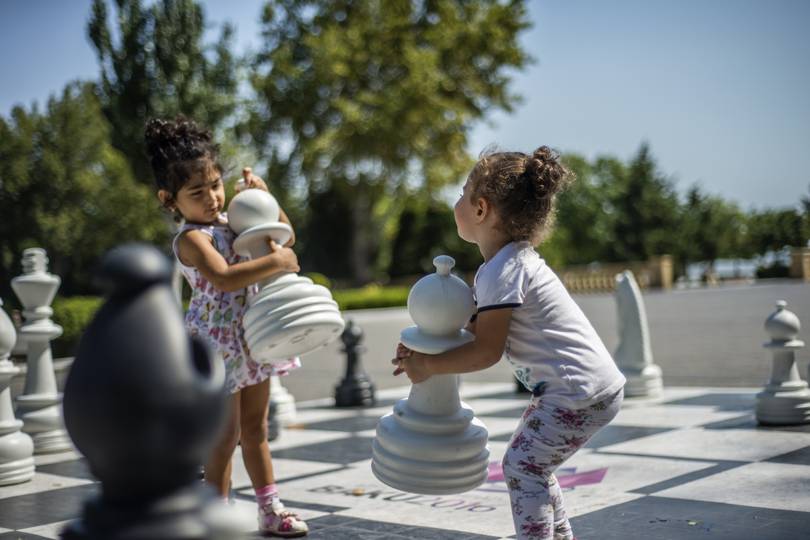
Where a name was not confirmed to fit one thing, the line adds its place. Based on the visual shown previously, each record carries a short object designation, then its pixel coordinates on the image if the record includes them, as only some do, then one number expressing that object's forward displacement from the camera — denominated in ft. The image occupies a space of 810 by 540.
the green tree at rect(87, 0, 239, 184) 99.30
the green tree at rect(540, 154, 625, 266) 199.20
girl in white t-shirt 8.79
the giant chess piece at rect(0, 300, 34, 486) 16.21
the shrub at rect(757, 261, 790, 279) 65.91
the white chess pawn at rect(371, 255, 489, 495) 8.82
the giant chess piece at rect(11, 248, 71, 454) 19.53
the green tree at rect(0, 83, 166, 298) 83.76
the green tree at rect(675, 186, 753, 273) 139.33
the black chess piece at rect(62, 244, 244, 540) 4.59
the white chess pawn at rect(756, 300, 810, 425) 18.38
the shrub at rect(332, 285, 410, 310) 91.30
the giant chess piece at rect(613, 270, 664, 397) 24.67
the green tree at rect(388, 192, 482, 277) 128.57
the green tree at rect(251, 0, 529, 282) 102.01
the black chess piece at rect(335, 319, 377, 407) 26.43
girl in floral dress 11.30
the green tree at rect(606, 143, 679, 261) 154.61
